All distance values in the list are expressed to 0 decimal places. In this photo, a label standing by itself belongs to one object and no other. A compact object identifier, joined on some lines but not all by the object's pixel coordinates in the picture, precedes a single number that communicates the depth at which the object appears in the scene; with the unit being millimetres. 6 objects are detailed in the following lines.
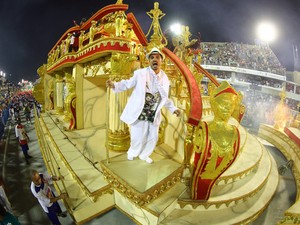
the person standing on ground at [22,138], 4473
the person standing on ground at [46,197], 2312
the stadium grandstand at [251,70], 24097
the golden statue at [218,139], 1922
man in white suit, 2504
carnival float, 2039
